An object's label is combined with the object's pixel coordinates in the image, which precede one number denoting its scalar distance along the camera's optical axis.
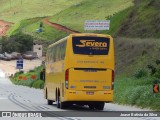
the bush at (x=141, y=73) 43.07
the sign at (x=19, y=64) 107.75
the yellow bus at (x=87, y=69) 27.16
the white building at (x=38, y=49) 133.50
